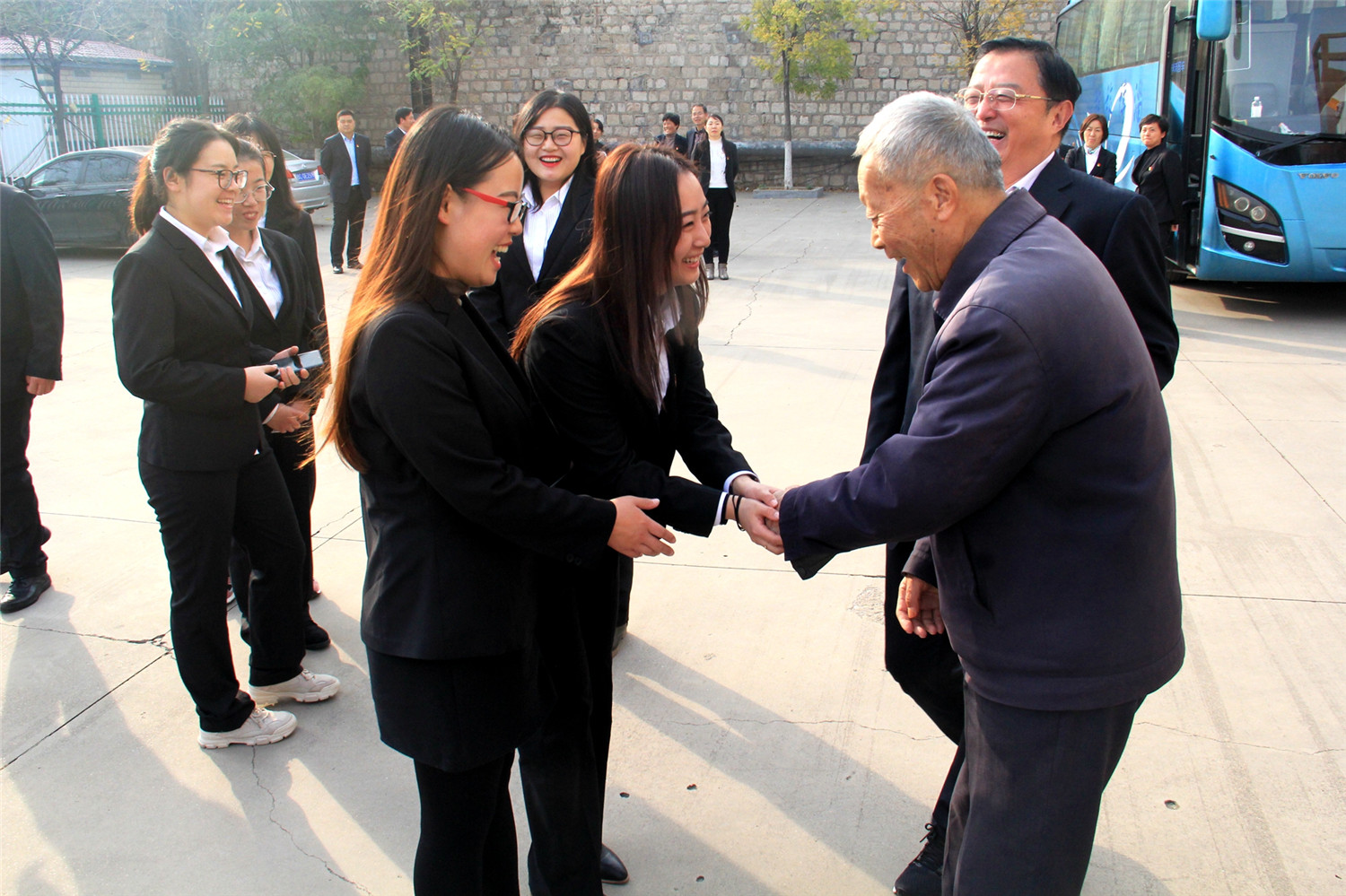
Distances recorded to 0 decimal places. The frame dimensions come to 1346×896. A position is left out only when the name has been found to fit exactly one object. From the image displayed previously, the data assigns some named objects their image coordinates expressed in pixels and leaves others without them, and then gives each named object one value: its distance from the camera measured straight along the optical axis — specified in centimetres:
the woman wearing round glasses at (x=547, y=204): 360
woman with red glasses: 179
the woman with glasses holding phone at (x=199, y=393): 286
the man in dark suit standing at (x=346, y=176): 1167
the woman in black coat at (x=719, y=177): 1084
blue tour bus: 830
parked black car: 1340
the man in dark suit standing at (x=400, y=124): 1211
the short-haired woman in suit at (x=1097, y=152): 987
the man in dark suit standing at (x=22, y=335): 382
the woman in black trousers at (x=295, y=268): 367
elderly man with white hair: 158
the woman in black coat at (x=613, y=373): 218
